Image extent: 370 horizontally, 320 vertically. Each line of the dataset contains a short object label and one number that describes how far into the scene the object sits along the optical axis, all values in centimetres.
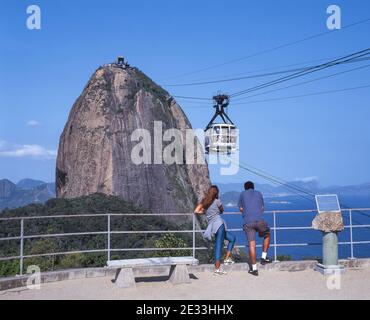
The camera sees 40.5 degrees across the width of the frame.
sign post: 962
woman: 922
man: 938
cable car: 4053
